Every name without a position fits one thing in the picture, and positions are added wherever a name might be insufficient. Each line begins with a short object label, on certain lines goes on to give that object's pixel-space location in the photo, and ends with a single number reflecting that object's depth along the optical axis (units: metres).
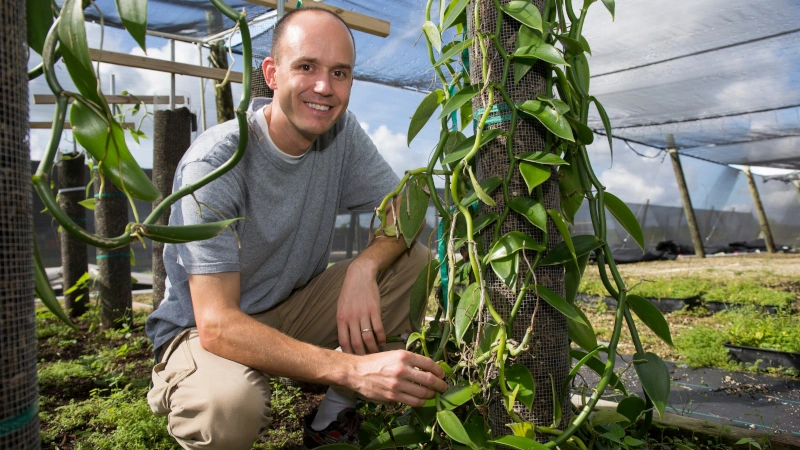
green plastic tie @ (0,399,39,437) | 0.38
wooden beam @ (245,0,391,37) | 1.94
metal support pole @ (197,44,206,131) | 2.86
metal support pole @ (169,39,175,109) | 2.57
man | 0.94
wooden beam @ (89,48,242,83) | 2.17
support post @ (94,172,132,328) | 2.69
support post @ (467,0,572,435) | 0.81
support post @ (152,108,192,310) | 2.46
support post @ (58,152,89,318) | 3.11
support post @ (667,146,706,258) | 6.80
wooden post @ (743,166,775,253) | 7.89
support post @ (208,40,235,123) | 2.48
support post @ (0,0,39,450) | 0.38
